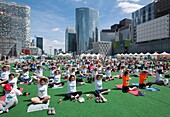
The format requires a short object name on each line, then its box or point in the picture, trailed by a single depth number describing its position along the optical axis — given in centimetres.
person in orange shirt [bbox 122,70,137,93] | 732
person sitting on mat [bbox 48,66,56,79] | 1085
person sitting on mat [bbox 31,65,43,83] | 1059
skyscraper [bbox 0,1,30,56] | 7669
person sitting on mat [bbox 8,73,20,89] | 668
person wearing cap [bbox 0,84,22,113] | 486
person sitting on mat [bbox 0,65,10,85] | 830
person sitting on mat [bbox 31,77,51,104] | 532
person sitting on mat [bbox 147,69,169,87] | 902
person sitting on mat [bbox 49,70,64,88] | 859
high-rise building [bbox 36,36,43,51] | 19424
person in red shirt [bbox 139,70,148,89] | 789
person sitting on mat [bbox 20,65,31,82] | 966
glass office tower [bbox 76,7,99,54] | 15575
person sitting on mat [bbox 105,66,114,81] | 1100
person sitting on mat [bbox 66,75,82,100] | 617
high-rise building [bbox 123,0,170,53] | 6069
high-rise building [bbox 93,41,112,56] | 12875
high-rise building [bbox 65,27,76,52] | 18388
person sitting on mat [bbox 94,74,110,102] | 668
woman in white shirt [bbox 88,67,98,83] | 1014
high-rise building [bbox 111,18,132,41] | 13988
